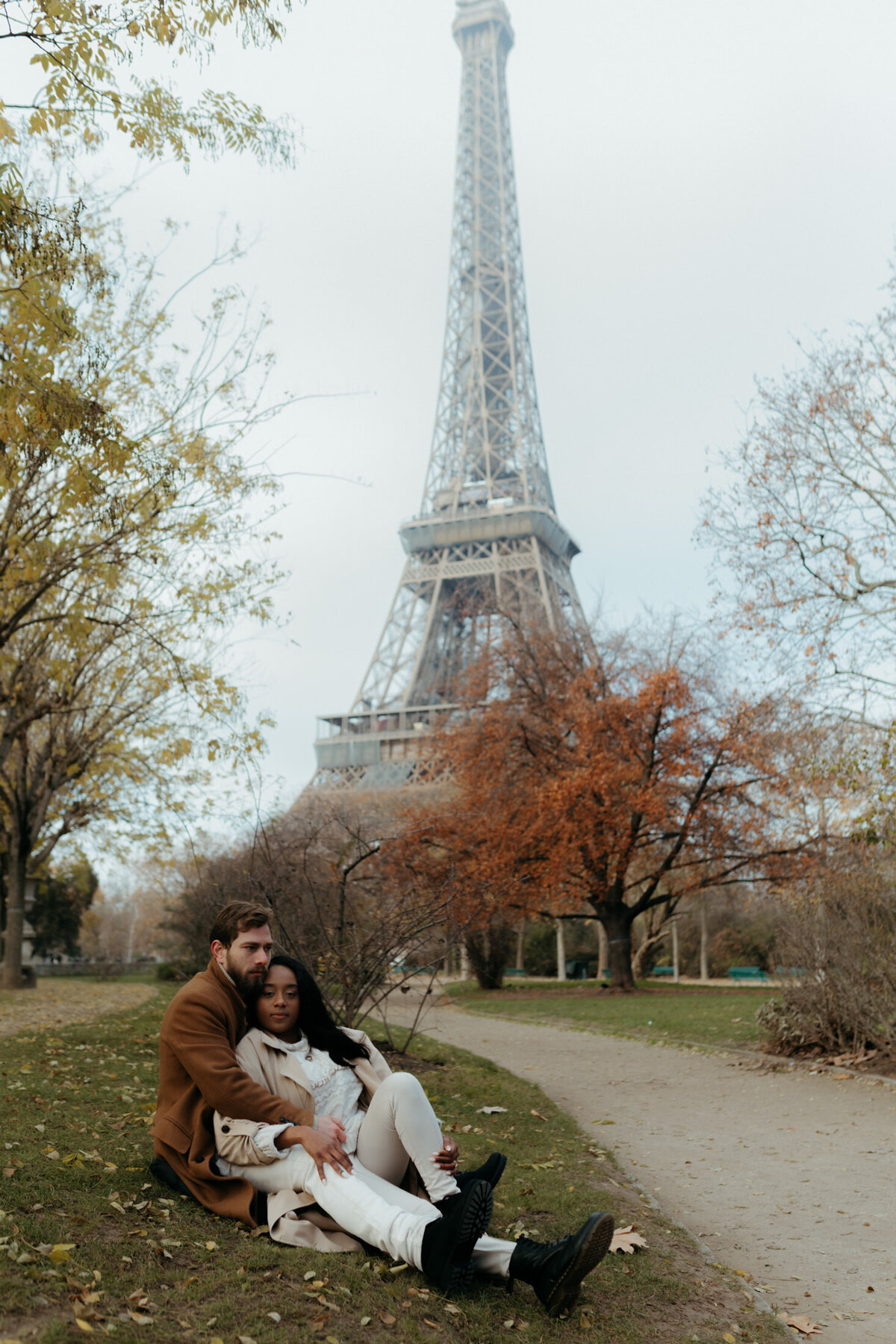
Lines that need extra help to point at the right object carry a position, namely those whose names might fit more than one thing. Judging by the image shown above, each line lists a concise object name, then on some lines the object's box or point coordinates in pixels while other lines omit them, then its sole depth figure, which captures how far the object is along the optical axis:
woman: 3.25
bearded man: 3.65
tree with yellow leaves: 7.36
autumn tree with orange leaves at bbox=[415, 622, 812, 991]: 19.27
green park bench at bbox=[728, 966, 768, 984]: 31.30
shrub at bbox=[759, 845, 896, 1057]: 9.16
